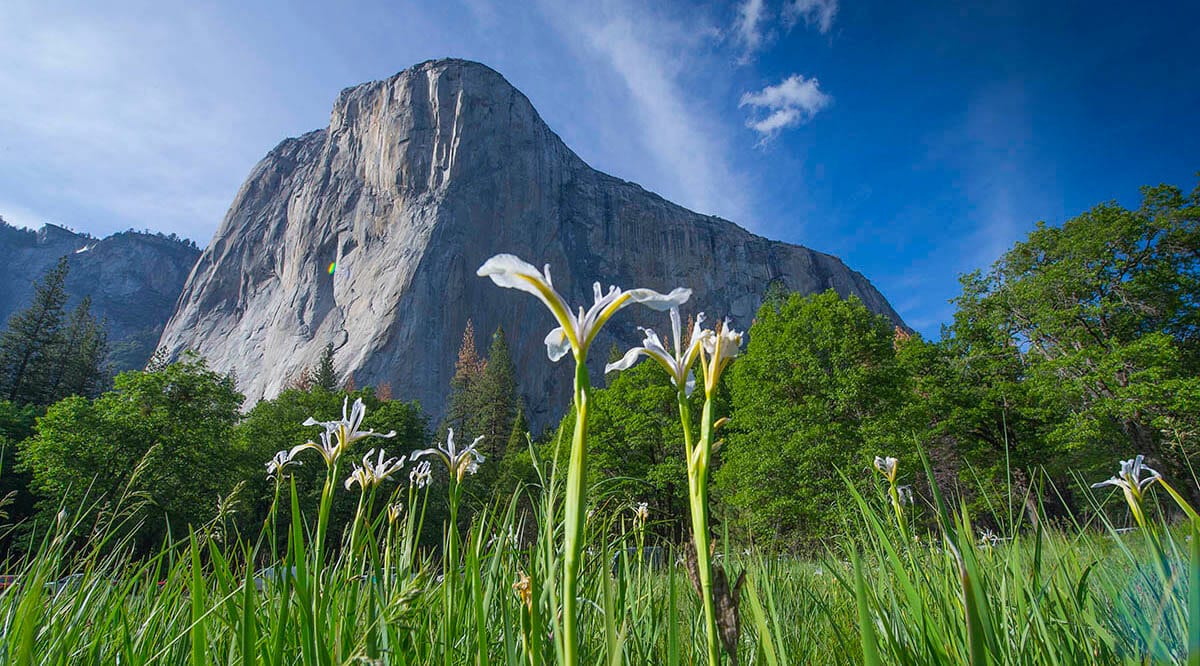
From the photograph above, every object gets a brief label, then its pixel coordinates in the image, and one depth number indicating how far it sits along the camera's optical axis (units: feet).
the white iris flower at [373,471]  7.86
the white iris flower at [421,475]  8.96
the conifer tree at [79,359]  123.13
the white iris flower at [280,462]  7.31
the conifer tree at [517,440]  108.88
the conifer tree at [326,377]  145.86
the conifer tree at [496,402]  135.44
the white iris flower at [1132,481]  8.41
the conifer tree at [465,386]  150.20
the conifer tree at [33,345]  115.65
